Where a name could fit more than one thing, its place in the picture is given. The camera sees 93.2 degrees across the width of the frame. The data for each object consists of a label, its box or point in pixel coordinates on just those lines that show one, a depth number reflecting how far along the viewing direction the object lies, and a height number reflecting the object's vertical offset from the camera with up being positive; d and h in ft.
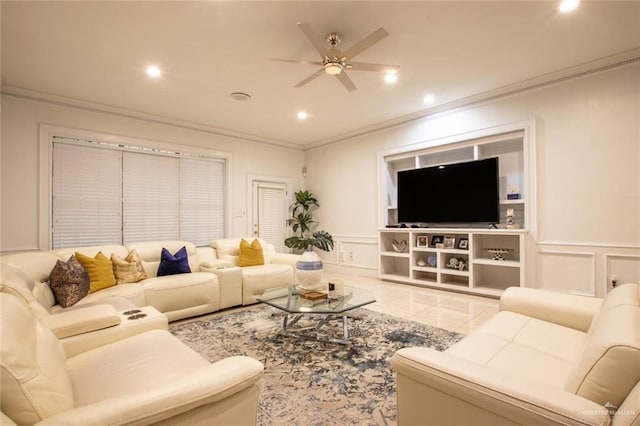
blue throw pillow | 12.13 -1.90
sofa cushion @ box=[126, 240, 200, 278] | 12.21 -1.47
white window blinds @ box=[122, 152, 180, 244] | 15.44 +1.05
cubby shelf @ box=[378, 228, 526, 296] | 13.50 -2.25
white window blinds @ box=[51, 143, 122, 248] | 13.56 +1.04
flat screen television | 13.82 +1.05
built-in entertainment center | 13.58 +0.00
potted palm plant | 20.76 -0.80
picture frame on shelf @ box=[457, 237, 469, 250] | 14.66 -1.44
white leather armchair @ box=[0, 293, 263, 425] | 2.67 -1.82
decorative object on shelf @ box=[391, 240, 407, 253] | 17.25 -1.78
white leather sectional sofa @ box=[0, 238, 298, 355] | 5.76 -2.26
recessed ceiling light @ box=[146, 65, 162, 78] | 10.86 +5.40
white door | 20.31 +0.29
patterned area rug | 5.71 -3.69
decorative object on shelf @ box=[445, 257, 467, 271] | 14.75 -2.43
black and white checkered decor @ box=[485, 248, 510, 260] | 13.68 -1.78
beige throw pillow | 10.85 -1.87
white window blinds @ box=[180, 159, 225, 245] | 17.37 +0.99
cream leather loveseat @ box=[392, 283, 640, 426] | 2.85 -1.88
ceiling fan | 7.99 +4.52
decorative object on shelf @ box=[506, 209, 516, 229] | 13.28 -0.26
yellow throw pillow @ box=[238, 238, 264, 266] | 14.38 -1.84
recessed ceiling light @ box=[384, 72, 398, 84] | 11.58 +5.40
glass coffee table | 8.38 -2.57
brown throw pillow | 8.70 -1.92
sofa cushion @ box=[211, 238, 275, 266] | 14.69 -1.67
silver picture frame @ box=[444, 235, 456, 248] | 15.24 -1.38
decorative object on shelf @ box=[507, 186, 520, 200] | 13.44 +0.94
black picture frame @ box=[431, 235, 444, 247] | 15.78 -1.33
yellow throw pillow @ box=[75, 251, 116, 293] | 10.03 -1.80
